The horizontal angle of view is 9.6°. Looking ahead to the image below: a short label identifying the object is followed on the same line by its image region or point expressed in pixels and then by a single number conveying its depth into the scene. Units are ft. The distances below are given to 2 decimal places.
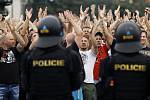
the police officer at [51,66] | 31.93
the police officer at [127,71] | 31.03
